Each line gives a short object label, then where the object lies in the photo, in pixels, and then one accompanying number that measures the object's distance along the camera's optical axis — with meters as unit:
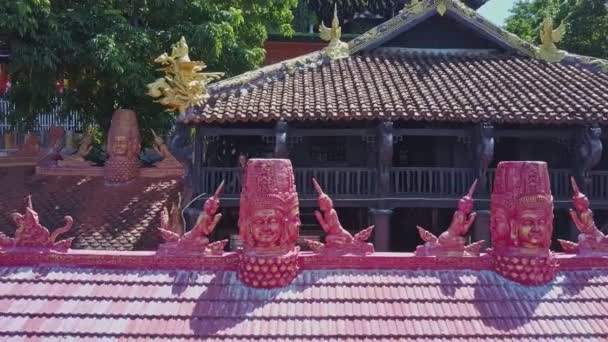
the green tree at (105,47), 10.91
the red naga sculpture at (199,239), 5.39
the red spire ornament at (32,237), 5.42
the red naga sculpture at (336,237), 5.44
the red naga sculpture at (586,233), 5.51
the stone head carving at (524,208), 5.16
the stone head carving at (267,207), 5.11
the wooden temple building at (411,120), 10.17
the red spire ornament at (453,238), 5.44
